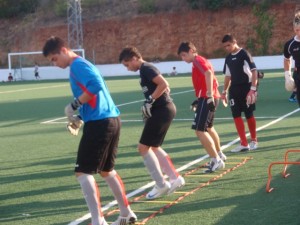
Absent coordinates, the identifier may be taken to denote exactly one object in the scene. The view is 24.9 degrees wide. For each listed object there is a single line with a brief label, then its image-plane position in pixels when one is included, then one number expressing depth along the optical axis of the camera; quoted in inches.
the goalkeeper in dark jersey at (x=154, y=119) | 325.7
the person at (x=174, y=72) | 2010.3
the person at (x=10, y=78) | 2222.7
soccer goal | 2295.5
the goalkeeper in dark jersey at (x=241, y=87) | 477.4
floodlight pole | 2408.5
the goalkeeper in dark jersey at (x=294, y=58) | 380.5
